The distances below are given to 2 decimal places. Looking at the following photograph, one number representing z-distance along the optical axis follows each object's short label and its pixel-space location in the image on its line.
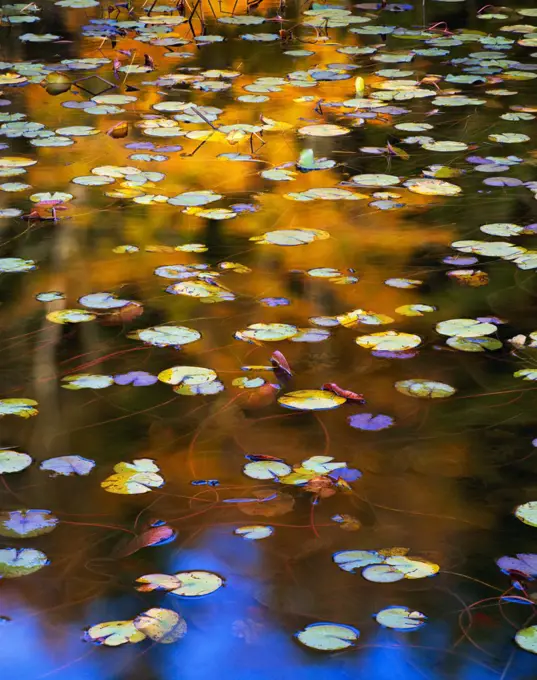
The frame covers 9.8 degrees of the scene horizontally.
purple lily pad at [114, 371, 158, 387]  7.27
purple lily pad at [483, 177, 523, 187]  8.69
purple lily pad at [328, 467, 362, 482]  6.87
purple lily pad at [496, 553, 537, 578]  6.58
